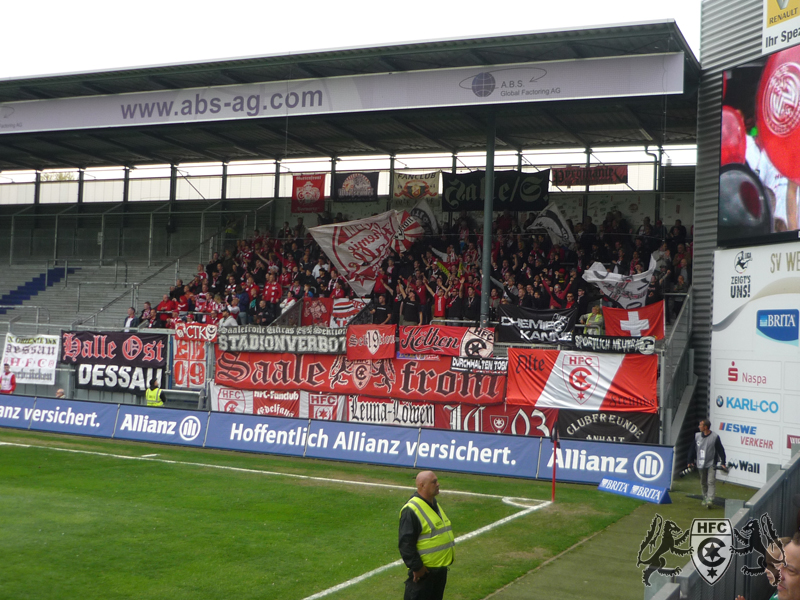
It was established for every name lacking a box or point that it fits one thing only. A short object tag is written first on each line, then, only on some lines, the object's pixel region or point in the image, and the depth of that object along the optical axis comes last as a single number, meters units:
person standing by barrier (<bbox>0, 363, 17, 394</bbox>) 29.84
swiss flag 21.58
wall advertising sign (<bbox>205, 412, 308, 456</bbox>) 22.06
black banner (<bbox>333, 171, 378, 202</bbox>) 35.31
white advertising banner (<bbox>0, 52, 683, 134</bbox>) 21.91
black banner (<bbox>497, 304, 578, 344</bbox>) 22.53
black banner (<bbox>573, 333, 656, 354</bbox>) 20.69
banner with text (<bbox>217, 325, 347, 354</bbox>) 24.94
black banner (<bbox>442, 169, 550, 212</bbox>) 29.23
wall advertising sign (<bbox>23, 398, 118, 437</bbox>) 25.14
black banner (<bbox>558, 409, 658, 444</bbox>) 20.52
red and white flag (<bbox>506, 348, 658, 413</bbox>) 20.73
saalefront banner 22.94
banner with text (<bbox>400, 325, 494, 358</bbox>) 22.84
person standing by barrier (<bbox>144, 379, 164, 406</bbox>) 25.50
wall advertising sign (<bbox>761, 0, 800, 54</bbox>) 19.34
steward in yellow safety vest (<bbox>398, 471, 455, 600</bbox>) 7.95
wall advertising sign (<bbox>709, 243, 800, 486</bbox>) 18.95
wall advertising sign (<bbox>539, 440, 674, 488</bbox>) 17.78
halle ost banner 27.92
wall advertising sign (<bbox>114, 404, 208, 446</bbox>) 23.48
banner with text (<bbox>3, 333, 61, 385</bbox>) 29.83
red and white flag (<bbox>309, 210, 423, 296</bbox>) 29.30
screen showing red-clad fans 19.16
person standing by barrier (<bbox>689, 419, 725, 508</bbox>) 16.50
